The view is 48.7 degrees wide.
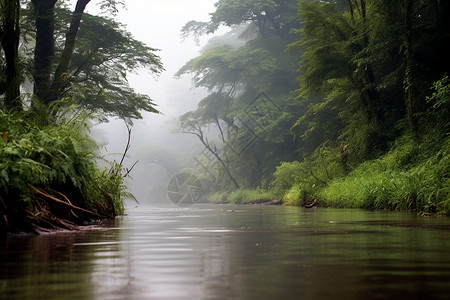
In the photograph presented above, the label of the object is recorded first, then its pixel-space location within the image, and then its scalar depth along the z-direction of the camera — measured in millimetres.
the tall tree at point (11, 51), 6738
